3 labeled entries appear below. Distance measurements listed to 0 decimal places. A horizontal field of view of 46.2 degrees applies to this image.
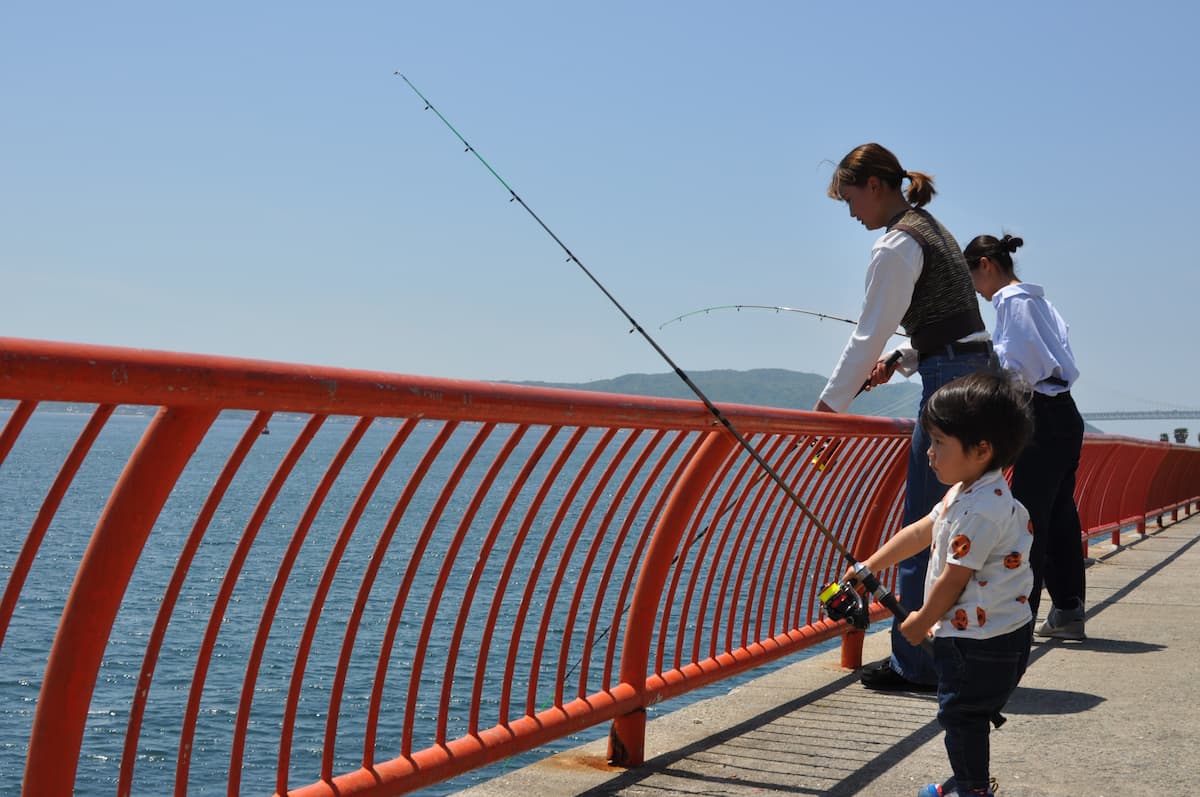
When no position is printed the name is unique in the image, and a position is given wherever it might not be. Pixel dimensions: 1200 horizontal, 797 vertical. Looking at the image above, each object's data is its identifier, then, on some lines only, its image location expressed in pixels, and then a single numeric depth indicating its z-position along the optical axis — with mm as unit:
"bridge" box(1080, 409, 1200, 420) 169500
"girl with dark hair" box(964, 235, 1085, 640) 6387
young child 3381
